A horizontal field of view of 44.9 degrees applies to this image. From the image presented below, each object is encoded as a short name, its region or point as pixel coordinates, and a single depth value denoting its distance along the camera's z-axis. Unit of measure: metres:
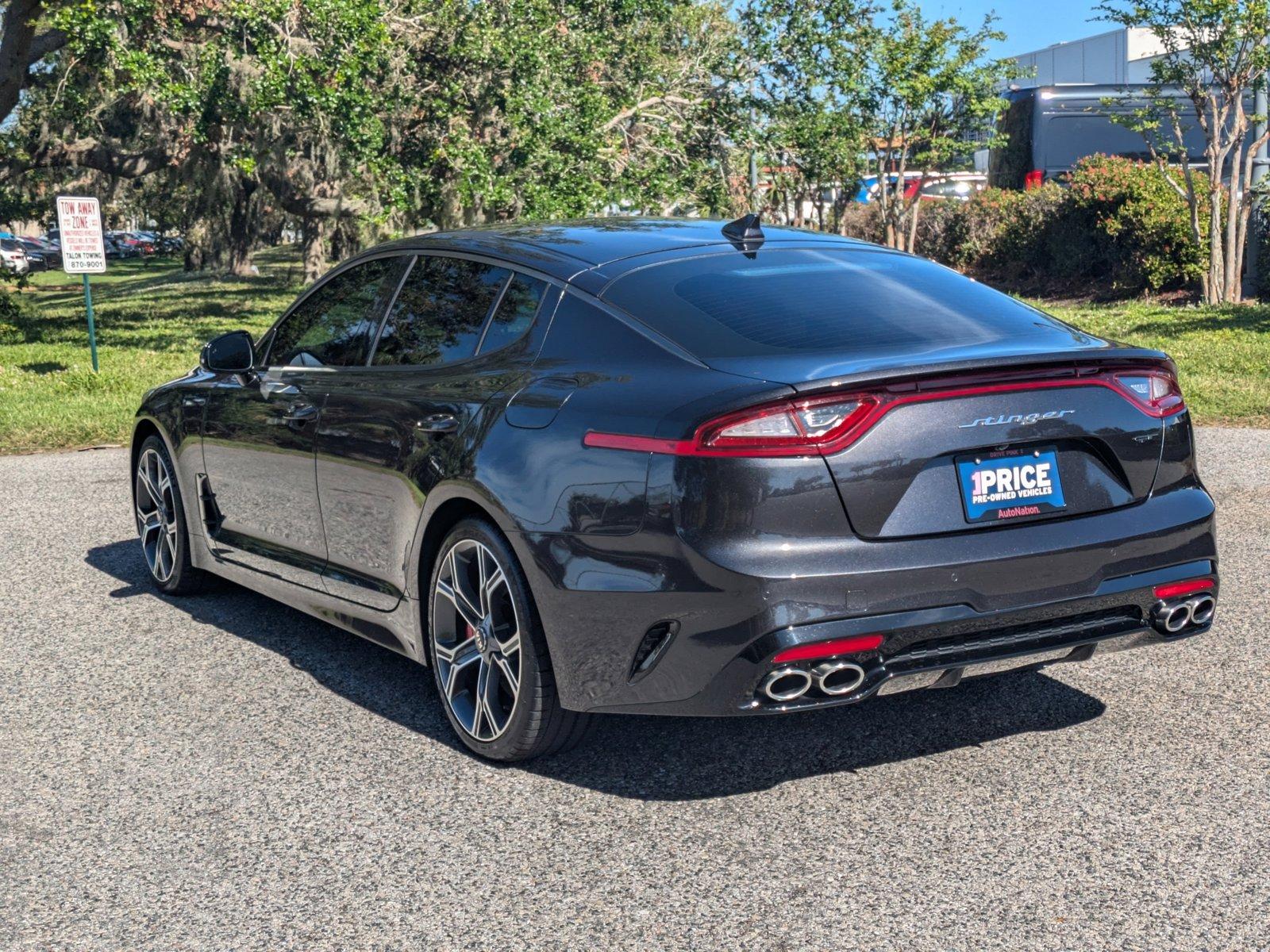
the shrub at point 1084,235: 21.92
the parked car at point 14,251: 53.88
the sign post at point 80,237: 17.78
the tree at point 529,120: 19.95
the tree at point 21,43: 21.58
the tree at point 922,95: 25.91
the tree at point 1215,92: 18.78
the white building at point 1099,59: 52.44
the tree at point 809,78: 26.09
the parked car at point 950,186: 29.11
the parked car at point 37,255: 70.83
